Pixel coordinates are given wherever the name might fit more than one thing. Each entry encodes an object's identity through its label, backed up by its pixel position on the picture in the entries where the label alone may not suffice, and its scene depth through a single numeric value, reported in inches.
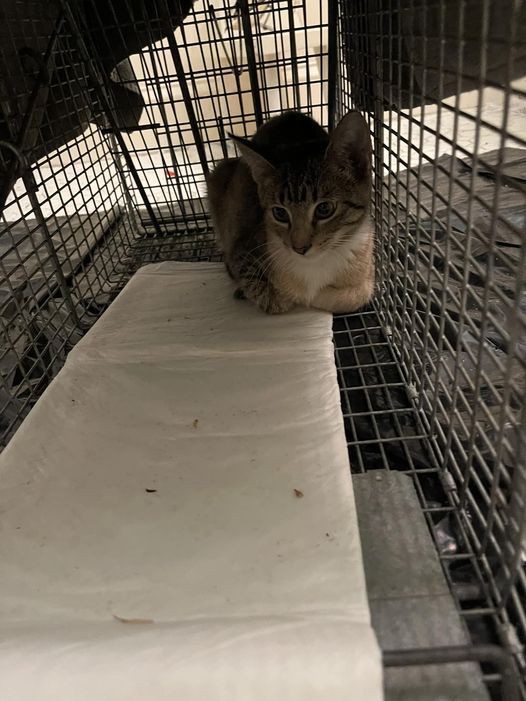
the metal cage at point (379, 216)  7.3
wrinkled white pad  6.8
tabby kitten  13.6
